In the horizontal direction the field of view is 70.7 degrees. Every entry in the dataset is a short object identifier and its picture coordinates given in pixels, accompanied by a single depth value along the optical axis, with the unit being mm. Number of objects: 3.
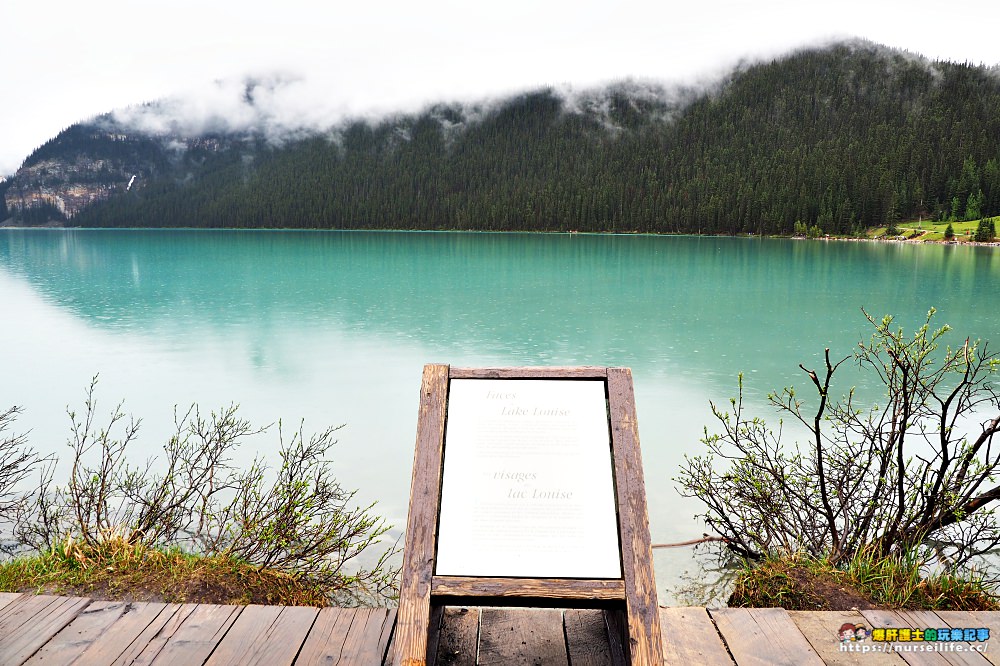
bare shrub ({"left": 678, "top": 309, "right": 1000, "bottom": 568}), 3684
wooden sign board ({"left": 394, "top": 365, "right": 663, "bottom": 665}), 2336
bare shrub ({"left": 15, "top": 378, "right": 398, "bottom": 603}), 4039
